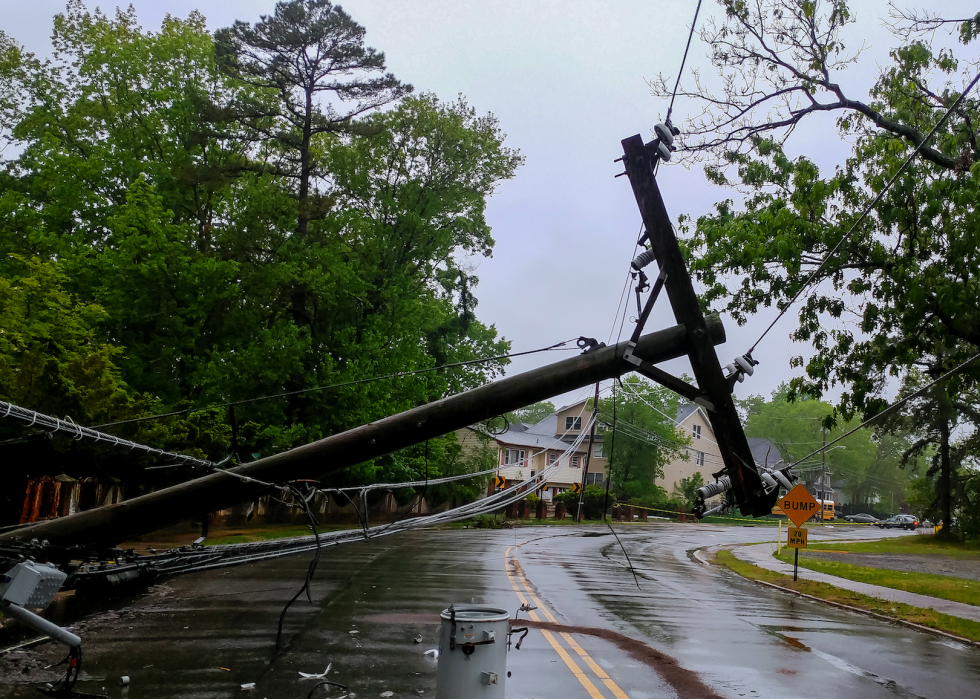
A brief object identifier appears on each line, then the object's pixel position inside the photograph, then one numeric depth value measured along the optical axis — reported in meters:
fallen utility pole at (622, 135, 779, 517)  7.73
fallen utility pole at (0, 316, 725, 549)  7.36
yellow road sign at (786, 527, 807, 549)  21.56
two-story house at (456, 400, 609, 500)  64.50
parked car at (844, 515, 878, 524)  92.09
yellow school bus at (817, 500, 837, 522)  91.38
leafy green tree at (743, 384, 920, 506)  109.38
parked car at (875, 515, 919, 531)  72.81
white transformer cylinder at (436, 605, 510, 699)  6.62
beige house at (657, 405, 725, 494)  78.50
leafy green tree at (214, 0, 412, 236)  29.28
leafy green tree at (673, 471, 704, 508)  64.81
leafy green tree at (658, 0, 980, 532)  13.09
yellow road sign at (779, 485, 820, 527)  20.62
